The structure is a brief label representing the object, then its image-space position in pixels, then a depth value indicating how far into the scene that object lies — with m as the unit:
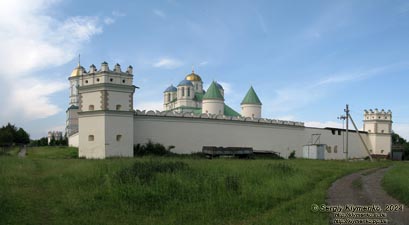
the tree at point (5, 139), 53.53
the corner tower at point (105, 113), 31.75
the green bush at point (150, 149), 33.66
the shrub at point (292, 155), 44.44
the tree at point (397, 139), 93.54
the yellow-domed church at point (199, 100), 50.69
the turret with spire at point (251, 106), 51.66
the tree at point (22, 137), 71.95
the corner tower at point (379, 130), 55.94
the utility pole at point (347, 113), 40.91
